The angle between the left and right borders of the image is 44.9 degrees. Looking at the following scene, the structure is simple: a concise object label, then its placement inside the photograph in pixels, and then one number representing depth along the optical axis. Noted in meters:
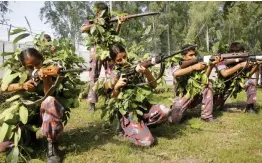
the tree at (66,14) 49.59
